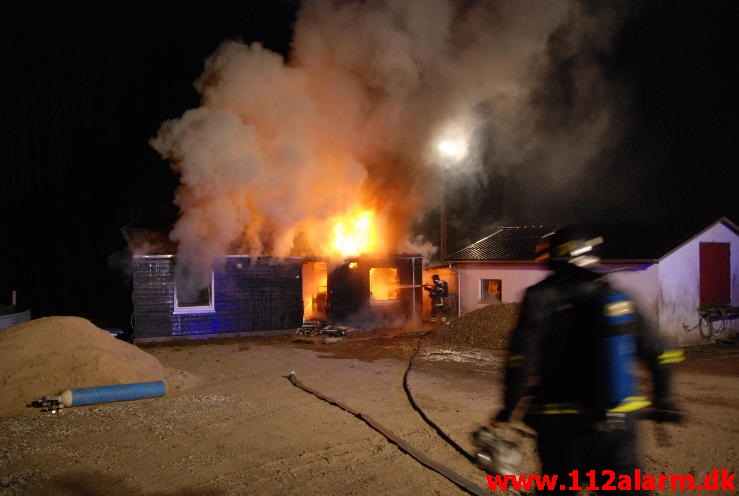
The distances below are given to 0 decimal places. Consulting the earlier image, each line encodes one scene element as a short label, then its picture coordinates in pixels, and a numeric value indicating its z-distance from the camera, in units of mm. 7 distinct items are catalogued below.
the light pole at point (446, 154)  22141
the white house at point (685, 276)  15883
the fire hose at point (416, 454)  4656
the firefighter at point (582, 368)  2816
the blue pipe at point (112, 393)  7701
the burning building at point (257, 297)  15750
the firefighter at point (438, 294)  19422
